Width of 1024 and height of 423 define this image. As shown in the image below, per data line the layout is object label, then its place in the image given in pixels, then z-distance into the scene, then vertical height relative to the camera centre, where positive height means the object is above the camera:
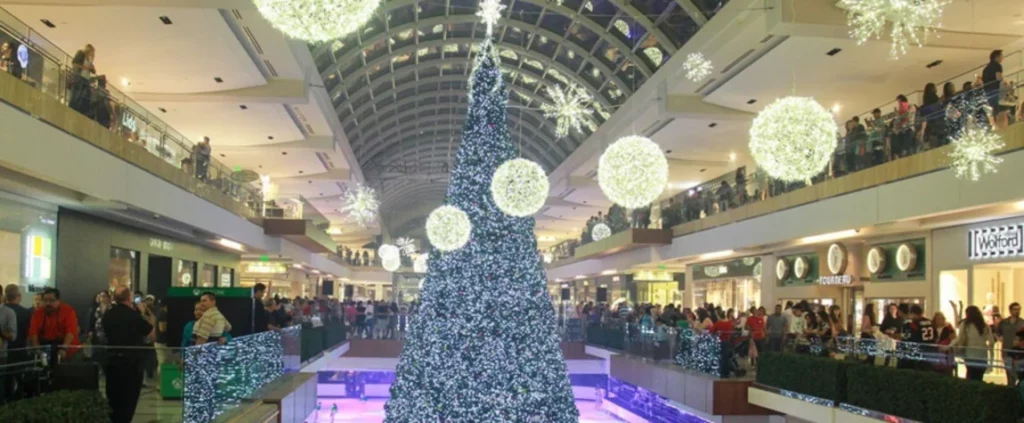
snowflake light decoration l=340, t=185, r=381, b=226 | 35.25 +2.13
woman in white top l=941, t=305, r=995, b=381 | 11.07 -0.78
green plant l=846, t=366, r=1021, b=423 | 10.36 -1.46
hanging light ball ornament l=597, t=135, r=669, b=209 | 14.85 +1.46
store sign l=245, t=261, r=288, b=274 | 39.41 -0.28
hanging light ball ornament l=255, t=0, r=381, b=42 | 7.51 +1.90
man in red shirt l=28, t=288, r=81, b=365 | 9.73 -0.67
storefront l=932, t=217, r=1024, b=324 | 14.83 +0.10
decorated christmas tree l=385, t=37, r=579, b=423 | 14.22 -0.74
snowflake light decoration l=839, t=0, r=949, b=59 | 9.49 +2.67
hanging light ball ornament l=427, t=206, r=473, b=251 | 14.18 +0.50
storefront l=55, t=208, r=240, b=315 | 16.75 -0.02
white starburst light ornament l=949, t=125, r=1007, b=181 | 12.60 +1.56
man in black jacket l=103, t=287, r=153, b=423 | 8.14 -1.01
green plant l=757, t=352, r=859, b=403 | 14.17 -1.63
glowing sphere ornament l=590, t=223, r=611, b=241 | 33.97 +1.22
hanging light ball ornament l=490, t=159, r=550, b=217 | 13.52 +1.08
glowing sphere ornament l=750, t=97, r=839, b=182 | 11.97 +1.65
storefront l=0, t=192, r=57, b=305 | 14.11 +0.21
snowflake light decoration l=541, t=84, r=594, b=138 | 15.92 +2.58
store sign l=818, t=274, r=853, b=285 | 20.83 -0.21
